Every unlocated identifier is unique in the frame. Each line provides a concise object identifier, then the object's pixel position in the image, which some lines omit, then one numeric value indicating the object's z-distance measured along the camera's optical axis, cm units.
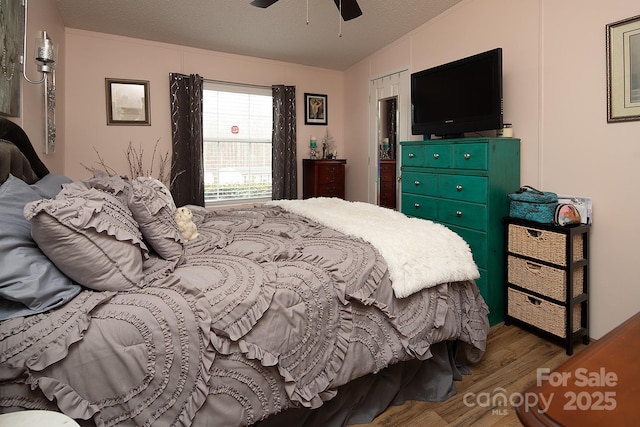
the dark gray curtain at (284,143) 477
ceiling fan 244
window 450
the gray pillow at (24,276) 102
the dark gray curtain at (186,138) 420
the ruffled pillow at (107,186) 149
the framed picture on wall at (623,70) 210
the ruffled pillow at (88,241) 108
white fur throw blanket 164
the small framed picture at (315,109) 510
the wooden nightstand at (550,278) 225
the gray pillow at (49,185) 154
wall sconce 196
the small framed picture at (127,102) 395
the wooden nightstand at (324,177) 483
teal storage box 240
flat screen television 268
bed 103
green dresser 259
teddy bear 183
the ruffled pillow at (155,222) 148
